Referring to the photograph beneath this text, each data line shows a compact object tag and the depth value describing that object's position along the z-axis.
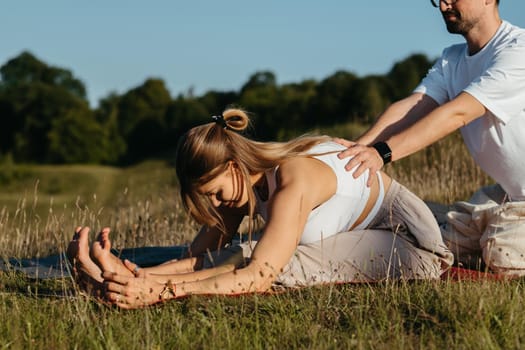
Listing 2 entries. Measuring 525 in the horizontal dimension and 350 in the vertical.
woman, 3.62
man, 4.38
